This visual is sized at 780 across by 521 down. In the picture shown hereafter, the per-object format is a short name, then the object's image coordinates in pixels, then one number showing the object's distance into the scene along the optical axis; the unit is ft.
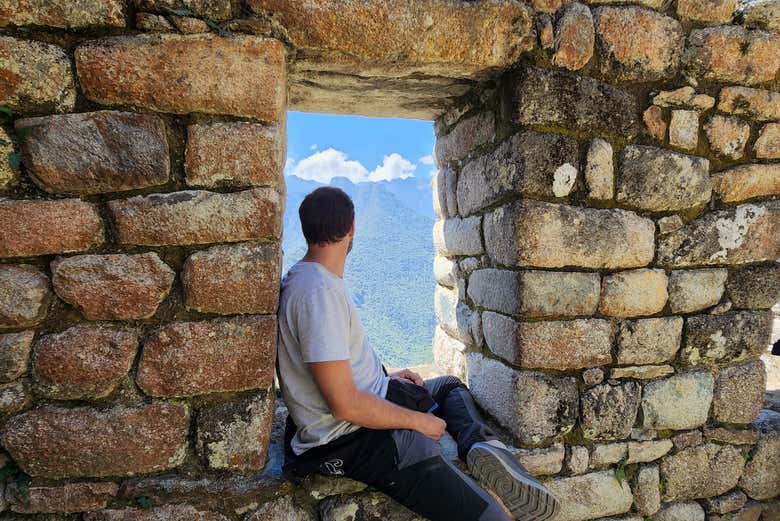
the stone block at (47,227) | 4.41
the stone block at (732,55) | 6.13
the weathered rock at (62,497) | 4.62
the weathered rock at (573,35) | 5.72
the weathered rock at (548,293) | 5.83
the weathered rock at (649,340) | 6.22
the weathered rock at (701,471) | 6.57
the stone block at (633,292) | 6.13
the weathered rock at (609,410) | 6.18
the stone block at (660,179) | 6.06
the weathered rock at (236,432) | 4.98
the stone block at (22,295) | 4.42
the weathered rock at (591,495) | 6.17
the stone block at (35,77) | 4.33
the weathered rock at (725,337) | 6.48
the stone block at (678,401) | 6.41
